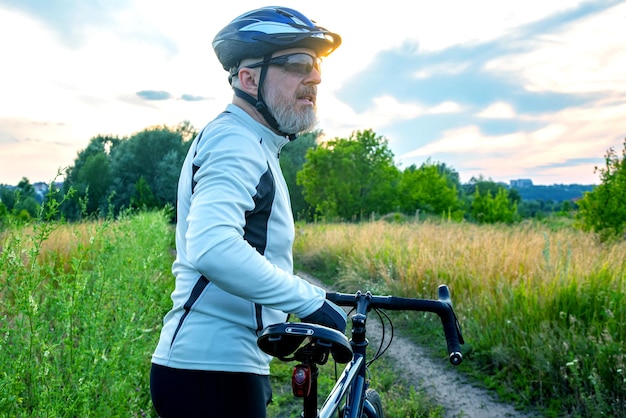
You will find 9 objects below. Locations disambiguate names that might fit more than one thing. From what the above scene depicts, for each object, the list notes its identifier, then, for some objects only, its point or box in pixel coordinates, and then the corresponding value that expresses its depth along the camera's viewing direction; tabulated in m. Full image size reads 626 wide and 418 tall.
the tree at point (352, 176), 38.00
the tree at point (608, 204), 12.42
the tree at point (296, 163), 54.22
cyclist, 1.49
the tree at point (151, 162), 51.91
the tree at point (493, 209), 33.22
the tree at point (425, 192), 40.09
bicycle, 1.45
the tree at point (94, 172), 47.56
